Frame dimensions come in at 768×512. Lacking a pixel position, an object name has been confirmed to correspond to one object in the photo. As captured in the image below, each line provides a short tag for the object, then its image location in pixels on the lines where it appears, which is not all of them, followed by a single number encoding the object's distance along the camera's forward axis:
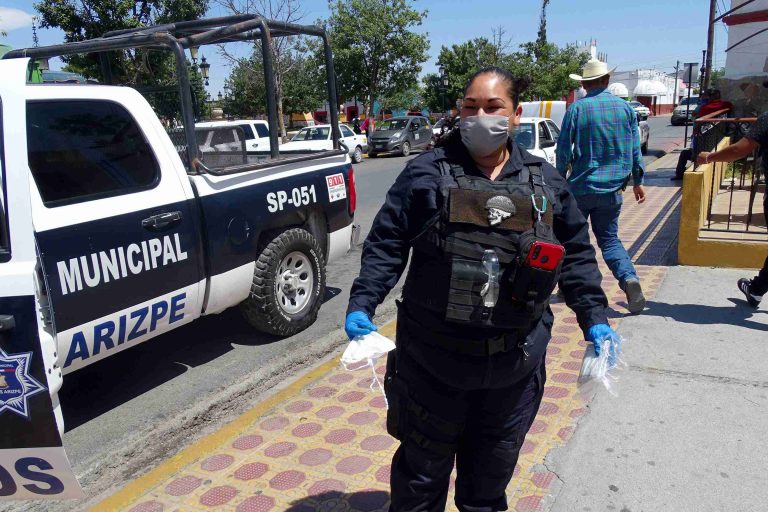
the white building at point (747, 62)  14.84
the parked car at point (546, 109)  20.45
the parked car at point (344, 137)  23.06
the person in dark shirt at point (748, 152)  4.55
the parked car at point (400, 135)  25.61
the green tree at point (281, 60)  23.83
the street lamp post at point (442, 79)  37.11
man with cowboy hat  5.05
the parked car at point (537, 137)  11.41
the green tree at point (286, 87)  29.90
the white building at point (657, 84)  73.88
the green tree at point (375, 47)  30.95
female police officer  2.01
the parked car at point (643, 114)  23.75
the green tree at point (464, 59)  38.88
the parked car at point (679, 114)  34.73
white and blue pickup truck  2.33
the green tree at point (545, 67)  39.28
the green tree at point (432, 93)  45.38
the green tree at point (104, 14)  20.86
